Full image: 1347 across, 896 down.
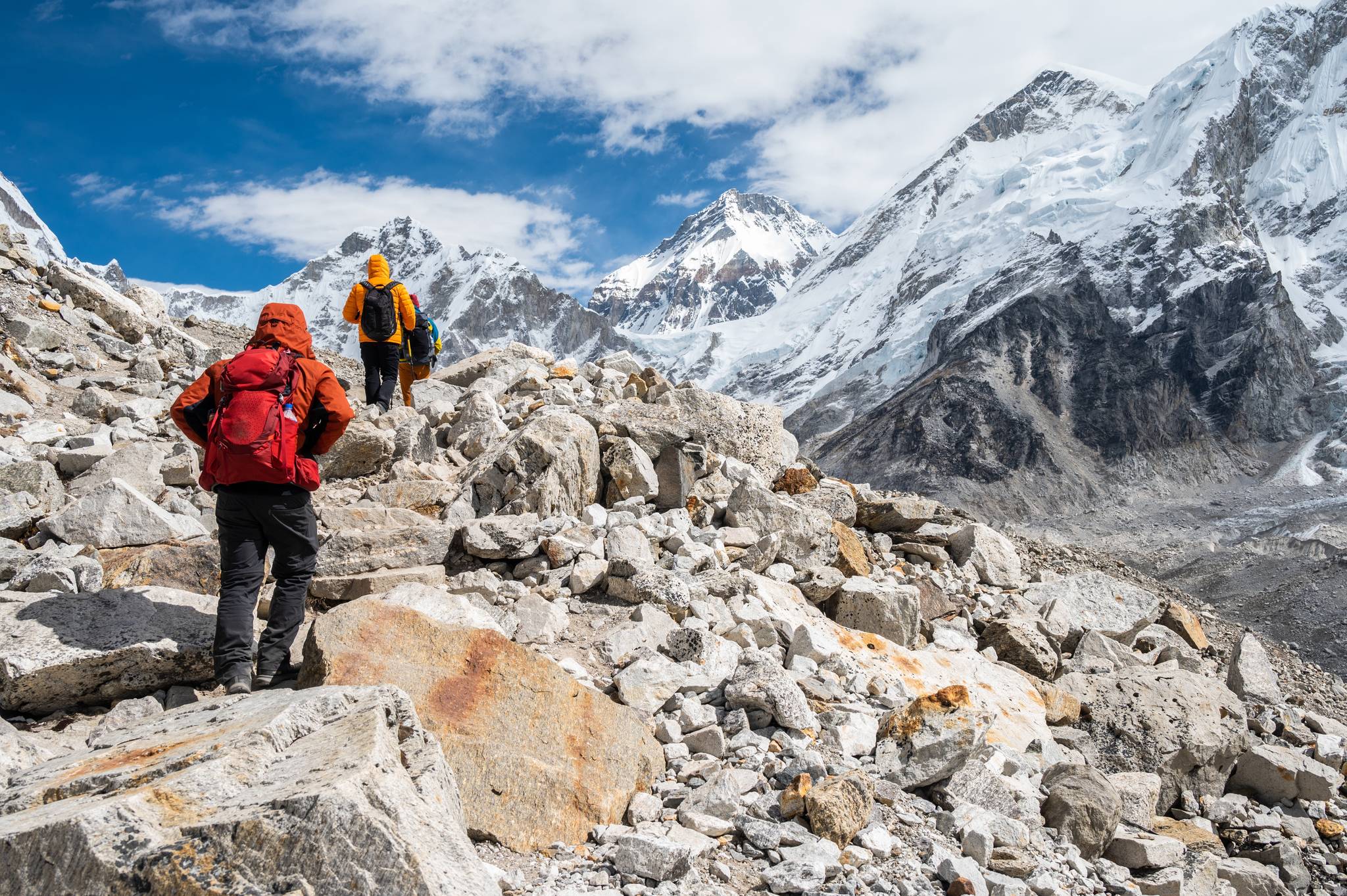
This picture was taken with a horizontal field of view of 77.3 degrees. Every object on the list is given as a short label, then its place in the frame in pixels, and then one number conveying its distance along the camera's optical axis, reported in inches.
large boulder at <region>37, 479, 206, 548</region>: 275.4
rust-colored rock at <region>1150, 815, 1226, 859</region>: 268.7
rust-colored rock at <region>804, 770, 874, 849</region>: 184.2
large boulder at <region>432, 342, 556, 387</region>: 601.6
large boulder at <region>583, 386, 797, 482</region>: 419.8
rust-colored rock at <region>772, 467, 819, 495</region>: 461.4
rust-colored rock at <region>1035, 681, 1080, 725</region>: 327.6
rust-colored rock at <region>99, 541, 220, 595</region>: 255.1
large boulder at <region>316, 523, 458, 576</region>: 273.7
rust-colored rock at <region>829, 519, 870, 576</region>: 380.8
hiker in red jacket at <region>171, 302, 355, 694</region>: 197.9
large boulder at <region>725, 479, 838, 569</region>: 365.7
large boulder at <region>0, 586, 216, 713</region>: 191.5
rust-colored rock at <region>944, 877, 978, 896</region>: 177.8
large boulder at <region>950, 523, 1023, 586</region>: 458.0
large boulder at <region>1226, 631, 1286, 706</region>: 408.2
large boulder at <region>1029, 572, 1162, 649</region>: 444.1
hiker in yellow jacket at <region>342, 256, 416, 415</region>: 442.9
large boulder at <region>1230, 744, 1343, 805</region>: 313.7
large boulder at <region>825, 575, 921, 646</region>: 337.7
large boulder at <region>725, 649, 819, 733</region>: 225.1
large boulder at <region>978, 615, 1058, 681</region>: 368.2
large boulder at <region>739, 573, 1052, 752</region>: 284.5
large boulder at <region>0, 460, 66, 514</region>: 310.3
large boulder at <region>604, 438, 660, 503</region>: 396.2
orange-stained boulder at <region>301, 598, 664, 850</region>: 170.2
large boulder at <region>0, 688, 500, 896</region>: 109.2
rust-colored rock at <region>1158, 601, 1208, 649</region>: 478.0
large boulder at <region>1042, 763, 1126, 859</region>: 230.5
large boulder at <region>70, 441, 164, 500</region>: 333.7
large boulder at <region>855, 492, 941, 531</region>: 478.3
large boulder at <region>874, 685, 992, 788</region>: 217.3
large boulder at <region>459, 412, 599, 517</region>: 368.2
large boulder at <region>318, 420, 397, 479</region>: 387.9
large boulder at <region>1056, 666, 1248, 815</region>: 310.3
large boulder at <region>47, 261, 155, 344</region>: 637.3
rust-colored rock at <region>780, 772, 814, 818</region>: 186.5
